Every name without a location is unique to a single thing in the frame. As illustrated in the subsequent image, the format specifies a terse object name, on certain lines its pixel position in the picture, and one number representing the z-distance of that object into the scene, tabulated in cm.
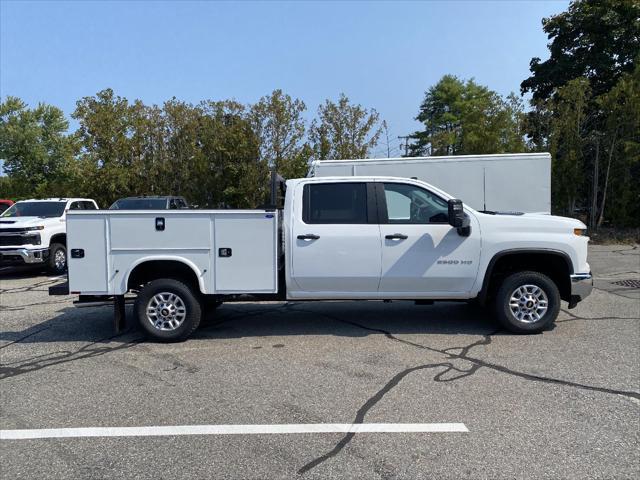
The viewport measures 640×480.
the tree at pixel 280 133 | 2036
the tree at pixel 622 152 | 1839
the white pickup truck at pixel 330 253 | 634
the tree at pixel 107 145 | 2123
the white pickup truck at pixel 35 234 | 1213
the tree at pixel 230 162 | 2022
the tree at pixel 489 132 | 1978
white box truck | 1336
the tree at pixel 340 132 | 2072
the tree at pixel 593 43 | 2583
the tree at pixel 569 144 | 1916
